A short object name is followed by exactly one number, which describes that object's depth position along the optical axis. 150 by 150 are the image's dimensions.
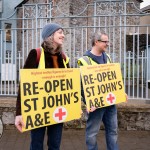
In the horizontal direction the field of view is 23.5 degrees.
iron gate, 7.19
